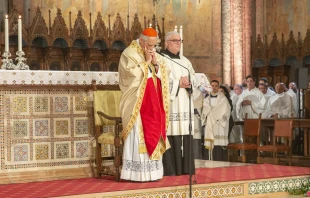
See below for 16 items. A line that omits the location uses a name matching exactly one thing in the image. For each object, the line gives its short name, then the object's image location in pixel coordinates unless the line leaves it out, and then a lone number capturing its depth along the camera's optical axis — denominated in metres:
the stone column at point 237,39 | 17.17
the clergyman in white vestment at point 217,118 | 12.16
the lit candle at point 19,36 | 8.33
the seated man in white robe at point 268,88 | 13.90
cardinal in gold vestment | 7.37
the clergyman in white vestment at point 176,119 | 8.00
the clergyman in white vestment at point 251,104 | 13.41
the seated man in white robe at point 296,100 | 13.56
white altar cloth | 7.93
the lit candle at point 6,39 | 8.23
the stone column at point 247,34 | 17.27
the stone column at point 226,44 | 17.09
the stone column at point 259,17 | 18.27
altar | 7.88
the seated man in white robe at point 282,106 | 13.39
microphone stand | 6.67
